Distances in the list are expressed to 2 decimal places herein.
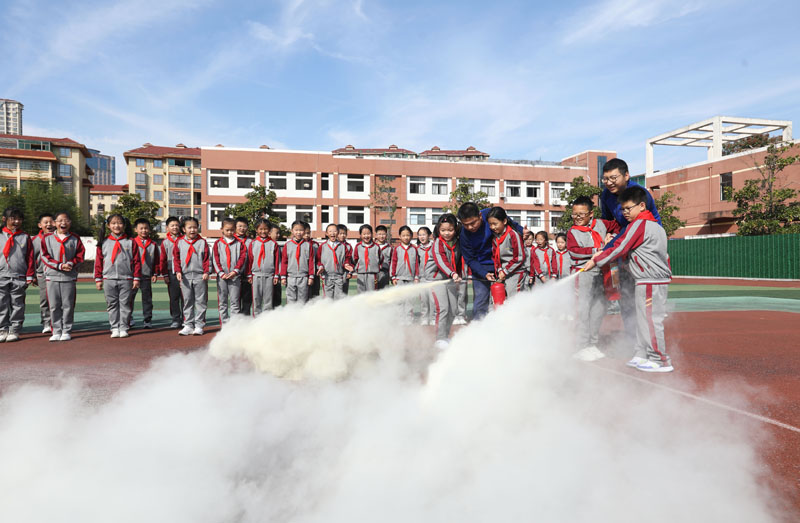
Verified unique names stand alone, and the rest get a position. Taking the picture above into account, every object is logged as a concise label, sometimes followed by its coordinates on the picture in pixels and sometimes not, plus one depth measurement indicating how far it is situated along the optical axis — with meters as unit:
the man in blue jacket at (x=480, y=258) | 6.44
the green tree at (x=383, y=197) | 51.12
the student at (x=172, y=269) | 9.27
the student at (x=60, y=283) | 8.07
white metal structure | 41.16
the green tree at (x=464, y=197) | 46.78
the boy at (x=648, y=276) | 5.52
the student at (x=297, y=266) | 9.65
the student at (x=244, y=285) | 9.20
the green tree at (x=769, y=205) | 28.88
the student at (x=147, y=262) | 9.45
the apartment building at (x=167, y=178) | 77.44
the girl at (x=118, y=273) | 8.45
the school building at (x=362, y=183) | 50.28
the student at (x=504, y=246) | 6.41
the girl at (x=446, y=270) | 6.73
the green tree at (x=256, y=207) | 44.62
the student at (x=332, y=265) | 10.23
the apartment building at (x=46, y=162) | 64.75
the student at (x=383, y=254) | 11.12
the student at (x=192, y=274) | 8.69
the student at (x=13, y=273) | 8.15
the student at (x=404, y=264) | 10.62
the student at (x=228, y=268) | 8.83
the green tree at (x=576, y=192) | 44.28
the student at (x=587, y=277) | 6.40
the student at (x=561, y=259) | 11.23
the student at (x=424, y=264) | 9.18
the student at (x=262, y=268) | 9.19
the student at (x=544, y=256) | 12.34
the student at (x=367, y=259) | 11.07
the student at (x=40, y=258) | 8.42
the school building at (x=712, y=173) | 38.97
